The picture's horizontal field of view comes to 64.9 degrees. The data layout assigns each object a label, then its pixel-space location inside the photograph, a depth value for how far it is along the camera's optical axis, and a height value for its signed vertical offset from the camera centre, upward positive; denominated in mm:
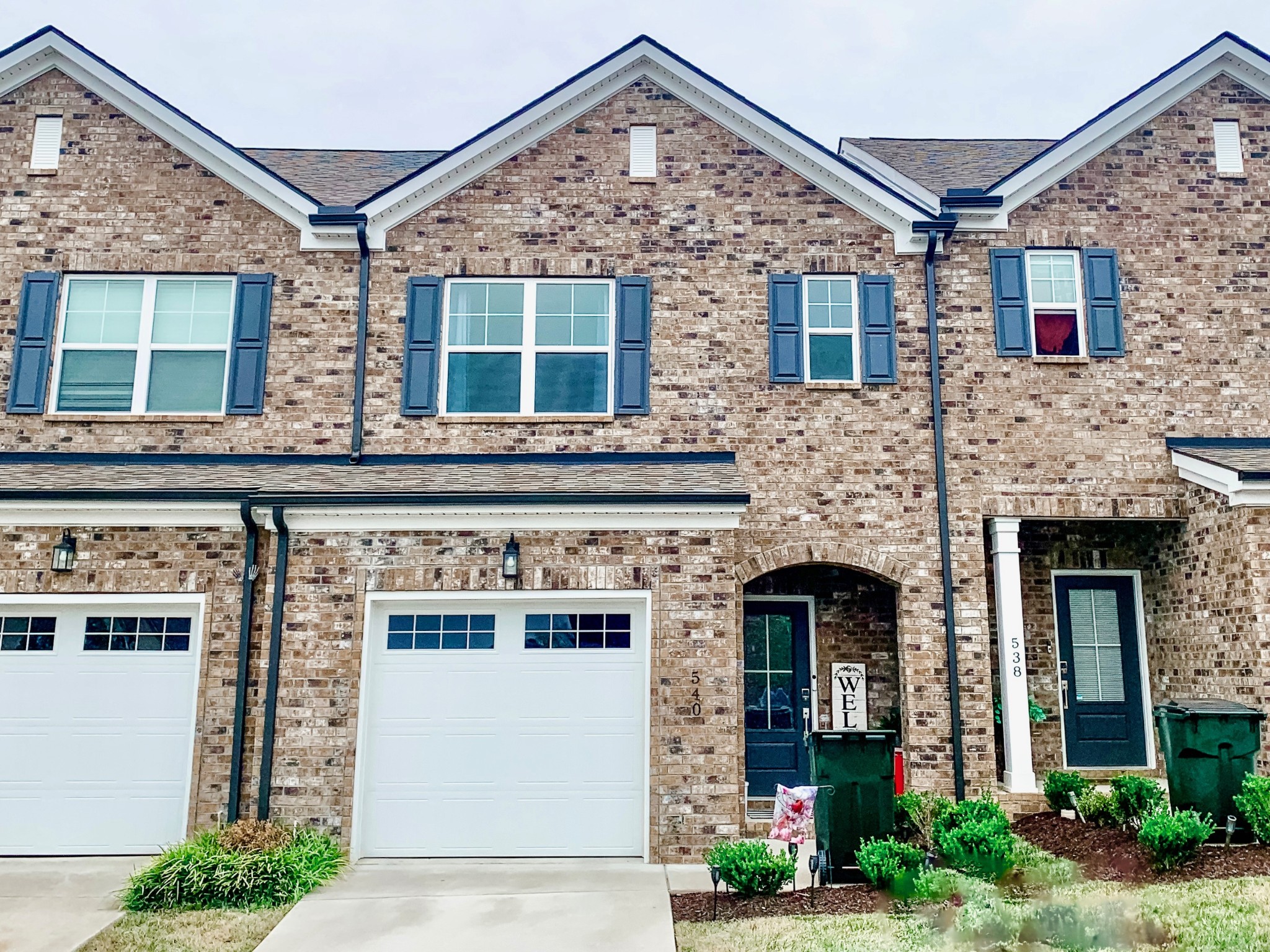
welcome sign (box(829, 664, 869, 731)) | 11141 -382
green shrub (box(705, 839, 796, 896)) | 7078 -1449
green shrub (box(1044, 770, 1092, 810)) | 9453 -1139
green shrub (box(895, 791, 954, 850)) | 9102 -1381
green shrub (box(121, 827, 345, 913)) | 7477 -1668
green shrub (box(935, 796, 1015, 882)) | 7359 -1338
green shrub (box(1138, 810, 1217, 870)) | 7230 -1228
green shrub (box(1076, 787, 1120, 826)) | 8605 -1233
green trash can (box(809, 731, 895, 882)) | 7887 -1006
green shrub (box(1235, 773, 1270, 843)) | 7734 -1055
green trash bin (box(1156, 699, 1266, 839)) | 8148 -699
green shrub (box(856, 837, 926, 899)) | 7180 -1436
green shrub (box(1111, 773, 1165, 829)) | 8234 -1080
